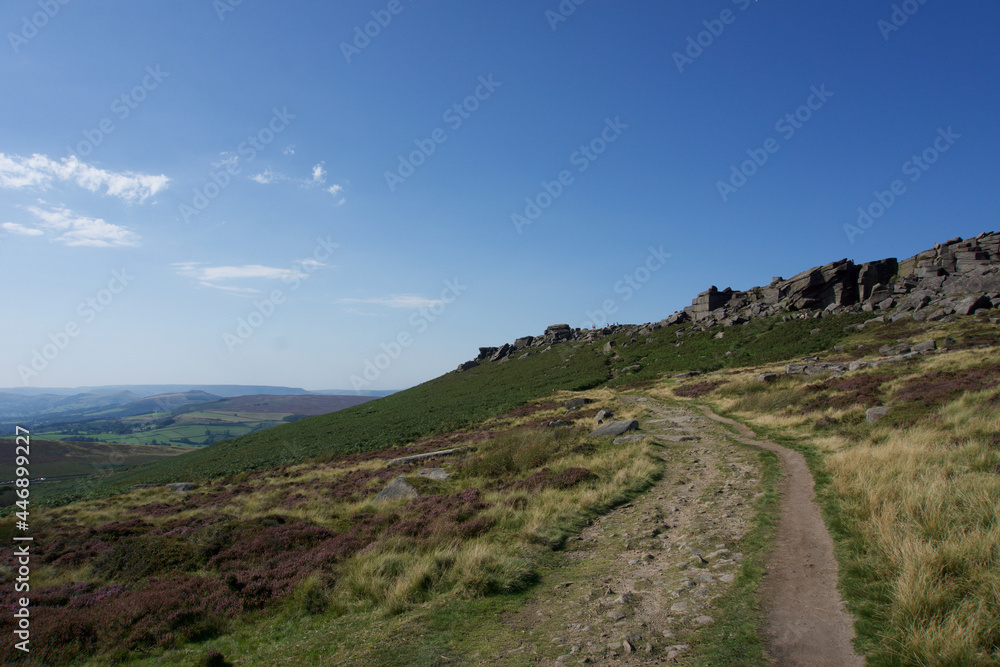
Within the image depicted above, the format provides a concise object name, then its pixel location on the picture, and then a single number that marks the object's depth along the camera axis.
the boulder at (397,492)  18.00
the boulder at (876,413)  18.25
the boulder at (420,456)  28.18
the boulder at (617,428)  23.33
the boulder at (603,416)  29.62
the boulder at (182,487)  35.85
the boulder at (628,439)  21.03
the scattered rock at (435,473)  20.79
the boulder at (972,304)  48.22
